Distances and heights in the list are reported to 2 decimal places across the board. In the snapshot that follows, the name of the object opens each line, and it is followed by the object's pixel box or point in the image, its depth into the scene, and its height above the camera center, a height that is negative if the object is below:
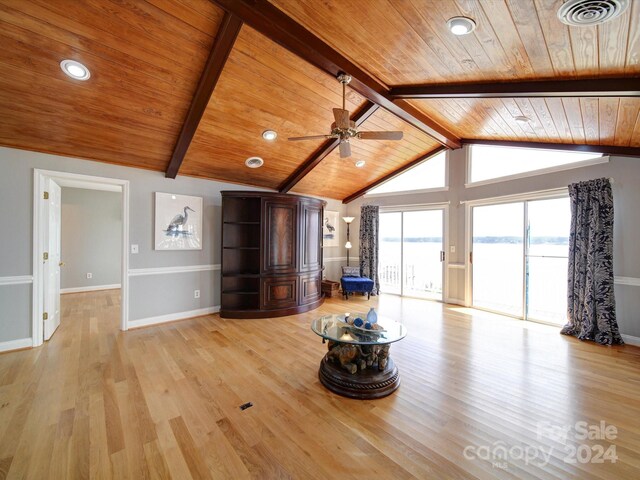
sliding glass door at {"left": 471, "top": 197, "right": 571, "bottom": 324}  4.00 -0.29
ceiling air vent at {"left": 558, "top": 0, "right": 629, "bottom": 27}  1.43 +1.36
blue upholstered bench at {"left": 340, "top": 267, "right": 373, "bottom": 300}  5.70 -0.99
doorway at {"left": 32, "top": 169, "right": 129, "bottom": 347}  3.09 -0.09
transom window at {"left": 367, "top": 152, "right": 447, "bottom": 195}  5.53 +1.45
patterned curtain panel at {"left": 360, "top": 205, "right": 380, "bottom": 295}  6.30 -0.06
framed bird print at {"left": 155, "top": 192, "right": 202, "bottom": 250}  3.96 +0.29
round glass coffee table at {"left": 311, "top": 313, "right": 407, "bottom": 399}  2.22 -1.17
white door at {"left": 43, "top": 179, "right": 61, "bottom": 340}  3.25 -0.31
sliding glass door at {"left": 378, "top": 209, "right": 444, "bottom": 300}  5.62 -0.29
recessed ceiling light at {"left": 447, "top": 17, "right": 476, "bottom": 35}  1.77 +1.54
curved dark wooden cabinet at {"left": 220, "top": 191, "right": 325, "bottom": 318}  4.40 -0.24
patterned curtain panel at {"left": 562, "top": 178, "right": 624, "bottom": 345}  3.36 -0.32
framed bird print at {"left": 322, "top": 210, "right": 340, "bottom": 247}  6.59 +0.28
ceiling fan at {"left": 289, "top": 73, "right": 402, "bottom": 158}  2.51 +1.15
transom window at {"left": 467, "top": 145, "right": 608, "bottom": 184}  3.79 +1.33
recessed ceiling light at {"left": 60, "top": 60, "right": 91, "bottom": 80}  2.24 +1.53
